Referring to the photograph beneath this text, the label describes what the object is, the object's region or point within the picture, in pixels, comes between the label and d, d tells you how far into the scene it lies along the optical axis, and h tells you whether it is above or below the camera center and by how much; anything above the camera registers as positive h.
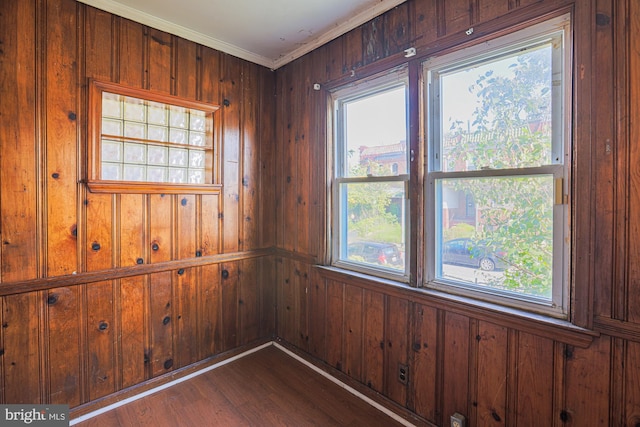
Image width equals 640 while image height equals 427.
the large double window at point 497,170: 1.43 +0.21
